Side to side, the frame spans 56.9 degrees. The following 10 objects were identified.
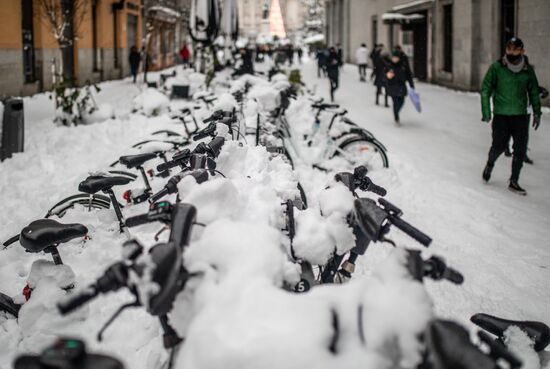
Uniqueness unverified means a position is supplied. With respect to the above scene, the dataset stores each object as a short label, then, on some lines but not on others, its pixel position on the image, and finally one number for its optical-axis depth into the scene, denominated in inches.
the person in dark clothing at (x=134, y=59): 980.6
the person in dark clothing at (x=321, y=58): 1096.7
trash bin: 313.7
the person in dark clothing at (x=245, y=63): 566.9
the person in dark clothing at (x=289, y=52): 1816.2
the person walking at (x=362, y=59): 987.9
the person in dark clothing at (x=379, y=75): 592.6
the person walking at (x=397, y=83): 470.6
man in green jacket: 253.0
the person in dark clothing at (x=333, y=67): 669.3
